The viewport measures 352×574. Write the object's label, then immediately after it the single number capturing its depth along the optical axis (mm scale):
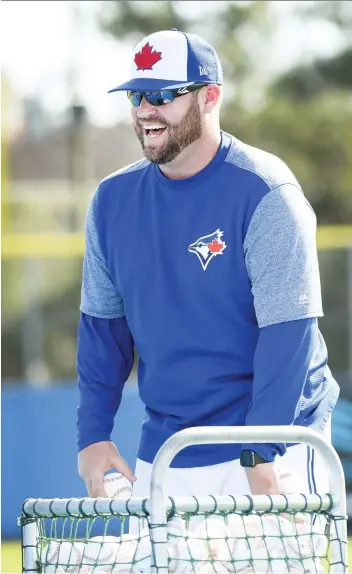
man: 7723
